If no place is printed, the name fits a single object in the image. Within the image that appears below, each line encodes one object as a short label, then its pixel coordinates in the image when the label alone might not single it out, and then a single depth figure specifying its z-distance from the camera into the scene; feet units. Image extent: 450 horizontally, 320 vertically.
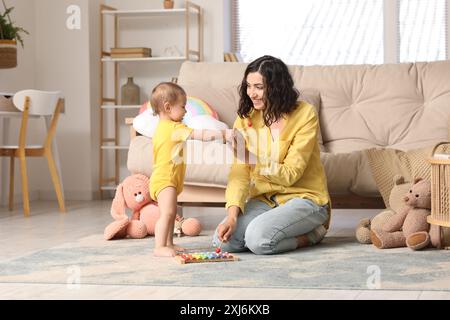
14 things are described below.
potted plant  25.40
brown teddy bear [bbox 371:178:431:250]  14.94
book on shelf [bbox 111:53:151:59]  29.08
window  30.09
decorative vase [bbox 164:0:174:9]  29.18
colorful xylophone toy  13.59
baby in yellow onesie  14.67
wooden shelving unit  29.16
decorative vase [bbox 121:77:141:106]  29.45
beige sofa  18.43
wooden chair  24.40
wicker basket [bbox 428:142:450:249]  14.27
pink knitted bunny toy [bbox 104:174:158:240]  17.26
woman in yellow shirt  14.63
